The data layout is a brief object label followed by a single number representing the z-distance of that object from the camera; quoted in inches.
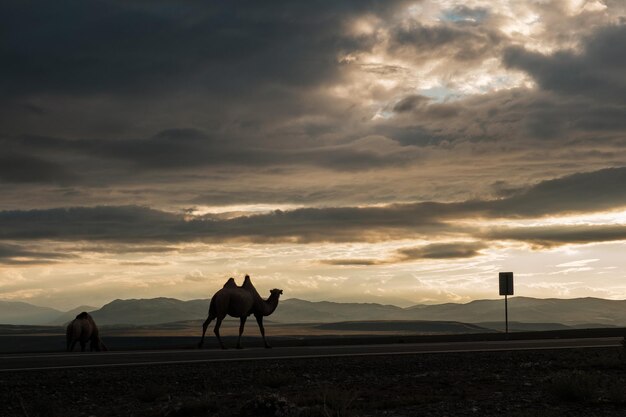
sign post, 1678.2
